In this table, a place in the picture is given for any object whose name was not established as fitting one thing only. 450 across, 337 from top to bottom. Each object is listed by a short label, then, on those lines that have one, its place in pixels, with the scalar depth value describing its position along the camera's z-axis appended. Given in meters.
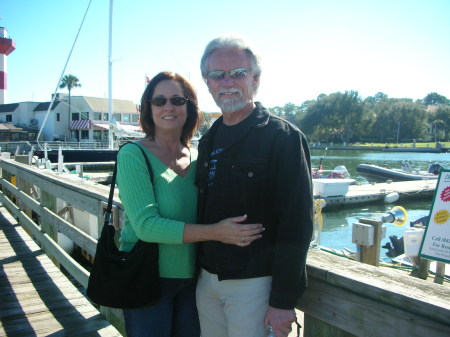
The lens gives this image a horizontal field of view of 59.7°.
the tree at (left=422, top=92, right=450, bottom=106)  128.88
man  1.46
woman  1.73
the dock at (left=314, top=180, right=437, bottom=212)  19.86
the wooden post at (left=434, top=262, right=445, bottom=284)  5.61
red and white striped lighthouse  37.50
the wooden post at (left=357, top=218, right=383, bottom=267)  4.89
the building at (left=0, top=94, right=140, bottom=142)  51.19
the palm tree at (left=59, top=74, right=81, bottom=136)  57.88
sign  4.79
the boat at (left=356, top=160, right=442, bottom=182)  27.66
